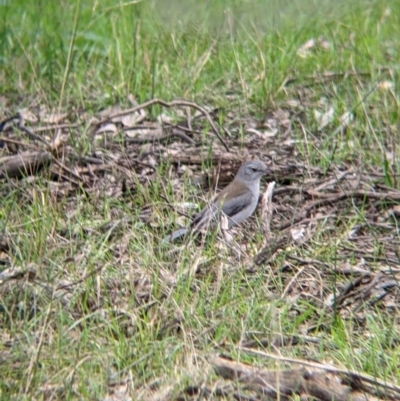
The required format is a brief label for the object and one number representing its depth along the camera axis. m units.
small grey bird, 13.06
